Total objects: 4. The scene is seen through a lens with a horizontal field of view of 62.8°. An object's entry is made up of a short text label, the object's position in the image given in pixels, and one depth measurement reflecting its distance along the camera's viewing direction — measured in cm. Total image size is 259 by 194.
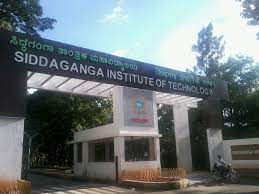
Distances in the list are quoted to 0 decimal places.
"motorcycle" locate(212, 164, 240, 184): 1077
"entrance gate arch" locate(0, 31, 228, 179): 877
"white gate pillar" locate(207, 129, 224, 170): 1464
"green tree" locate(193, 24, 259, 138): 1940
